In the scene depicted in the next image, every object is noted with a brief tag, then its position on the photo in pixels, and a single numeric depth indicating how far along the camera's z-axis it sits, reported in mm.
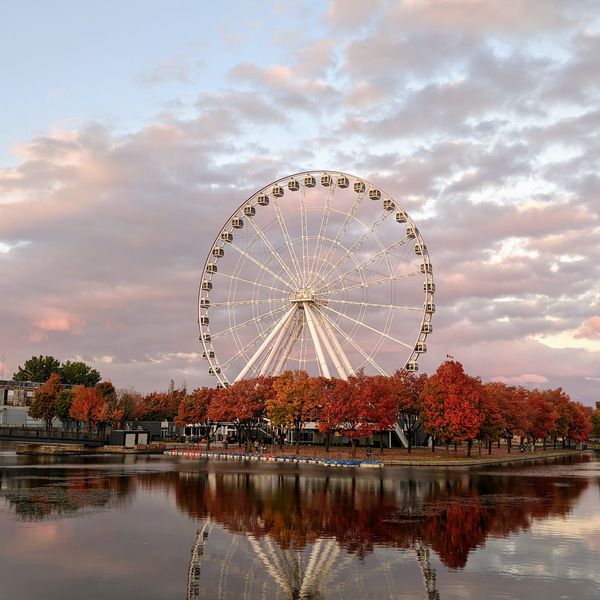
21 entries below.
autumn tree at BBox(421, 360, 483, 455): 82812
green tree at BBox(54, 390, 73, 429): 143875
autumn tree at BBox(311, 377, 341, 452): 85625
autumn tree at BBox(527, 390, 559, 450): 116375
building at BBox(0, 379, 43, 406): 186000
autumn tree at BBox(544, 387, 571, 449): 131125
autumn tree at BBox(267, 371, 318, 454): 91438
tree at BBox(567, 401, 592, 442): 139625
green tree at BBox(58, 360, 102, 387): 199000
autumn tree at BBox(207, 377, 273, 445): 99938
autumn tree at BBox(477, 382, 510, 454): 91062
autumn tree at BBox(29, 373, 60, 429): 146375
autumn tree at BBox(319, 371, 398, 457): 84062
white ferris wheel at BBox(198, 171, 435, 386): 90500
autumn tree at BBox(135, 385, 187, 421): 164250
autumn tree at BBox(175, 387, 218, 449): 118444
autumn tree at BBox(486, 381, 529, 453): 104000
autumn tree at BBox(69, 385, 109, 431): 132125
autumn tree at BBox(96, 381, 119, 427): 132625
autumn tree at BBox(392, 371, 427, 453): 95312
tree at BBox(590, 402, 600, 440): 169750
